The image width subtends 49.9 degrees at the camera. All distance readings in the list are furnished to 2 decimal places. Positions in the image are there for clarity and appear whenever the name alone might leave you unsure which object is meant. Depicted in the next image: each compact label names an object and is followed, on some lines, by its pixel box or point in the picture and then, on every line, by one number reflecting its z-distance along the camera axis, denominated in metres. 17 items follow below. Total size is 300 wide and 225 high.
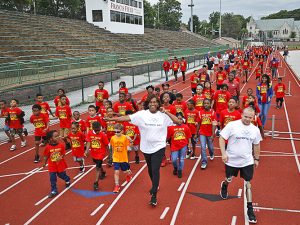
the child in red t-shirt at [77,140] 7.84
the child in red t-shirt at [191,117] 8.43
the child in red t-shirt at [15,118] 10.11
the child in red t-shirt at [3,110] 10.28
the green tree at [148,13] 76.75
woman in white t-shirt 5.81
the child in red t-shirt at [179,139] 7.39
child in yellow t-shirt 6.92
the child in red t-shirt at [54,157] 6.89
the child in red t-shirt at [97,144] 7.13
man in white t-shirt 5.44
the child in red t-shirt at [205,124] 7.99
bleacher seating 24.42
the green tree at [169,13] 97.69
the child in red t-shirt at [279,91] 14.32
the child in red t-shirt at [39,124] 8.99
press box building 41.62
